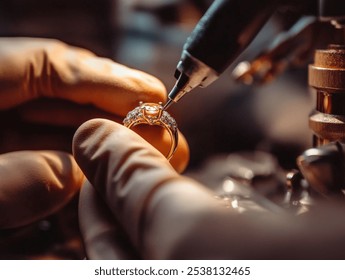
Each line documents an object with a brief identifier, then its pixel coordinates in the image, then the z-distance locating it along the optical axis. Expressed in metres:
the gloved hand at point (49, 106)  0.41
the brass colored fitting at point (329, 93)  0.39
